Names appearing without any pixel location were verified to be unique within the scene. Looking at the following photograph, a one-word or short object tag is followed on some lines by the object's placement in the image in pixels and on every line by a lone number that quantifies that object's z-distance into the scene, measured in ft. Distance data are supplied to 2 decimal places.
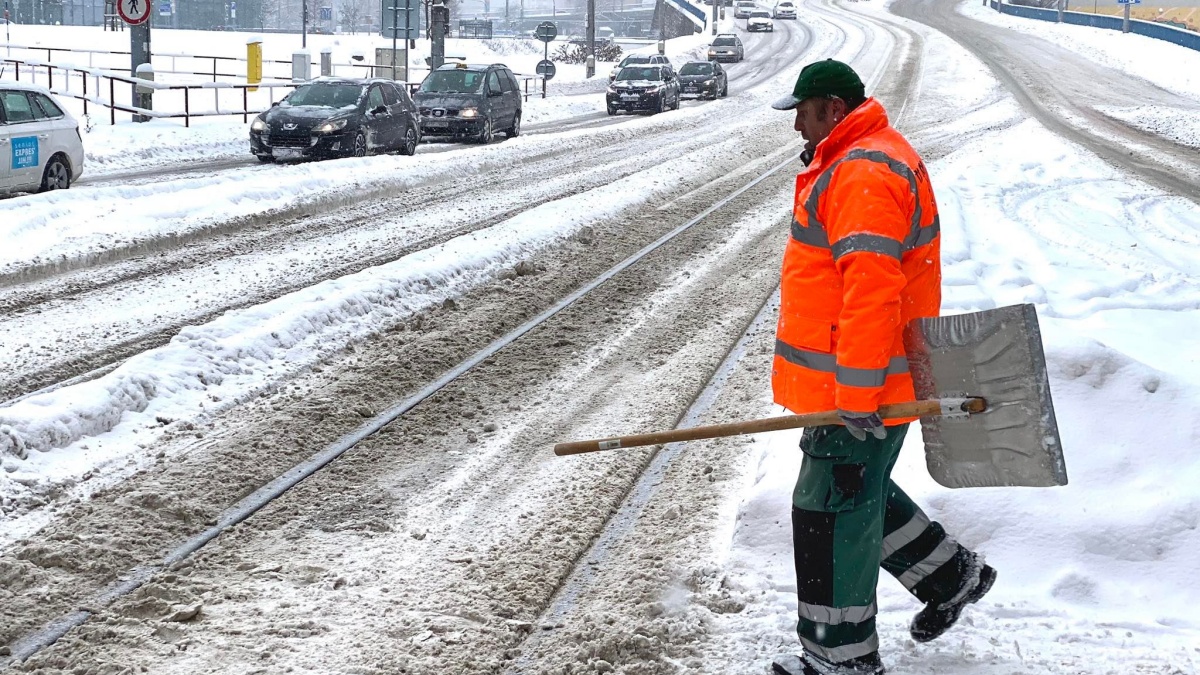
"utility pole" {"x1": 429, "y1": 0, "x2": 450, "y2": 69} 105.19
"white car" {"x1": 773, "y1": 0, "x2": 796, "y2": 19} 261.48
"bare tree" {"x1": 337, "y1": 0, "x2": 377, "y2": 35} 378.73
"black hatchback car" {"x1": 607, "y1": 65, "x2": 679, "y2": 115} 110.42
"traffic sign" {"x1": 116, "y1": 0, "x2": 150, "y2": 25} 70.28
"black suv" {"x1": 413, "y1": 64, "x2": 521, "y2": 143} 80.48
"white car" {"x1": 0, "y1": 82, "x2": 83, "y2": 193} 46.42
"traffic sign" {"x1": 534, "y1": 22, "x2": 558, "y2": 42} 143.40
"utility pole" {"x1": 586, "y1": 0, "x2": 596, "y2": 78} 172.24
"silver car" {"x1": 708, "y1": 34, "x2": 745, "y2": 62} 182.60
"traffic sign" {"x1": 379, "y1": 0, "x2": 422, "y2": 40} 101.55
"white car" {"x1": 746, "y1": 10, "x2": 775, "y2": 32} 234.17
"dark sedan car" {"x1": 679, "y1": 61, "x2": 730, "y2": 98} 127.54
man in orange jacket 11.32
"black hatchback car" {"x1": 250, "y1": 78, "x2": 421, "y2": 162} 64.39
